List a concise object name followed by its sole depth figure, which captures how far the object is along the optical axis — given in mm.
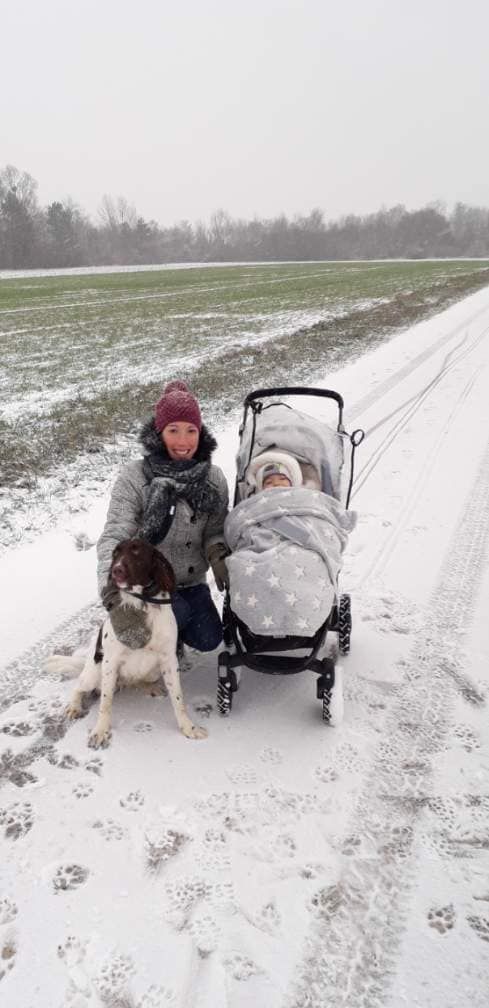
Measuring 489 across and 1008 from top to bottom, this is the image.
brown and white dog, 2703
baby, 3561
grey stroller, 2859
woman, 3270
